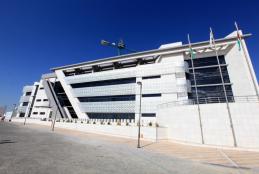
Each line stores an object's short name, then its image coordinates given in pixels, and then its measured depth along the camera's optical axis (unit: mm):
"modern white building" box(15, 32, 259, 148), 17127
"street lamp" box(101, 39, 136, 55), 74344
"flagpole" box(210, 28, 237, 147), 16297
